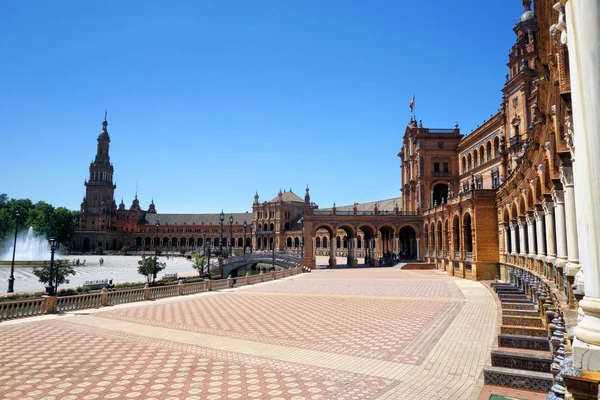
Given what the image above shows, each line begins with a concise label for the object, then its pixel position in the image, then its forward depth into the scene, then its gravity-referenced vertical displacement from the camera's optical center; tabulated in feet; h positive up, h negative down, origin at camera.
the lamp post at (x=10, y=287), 91.79 -10.61
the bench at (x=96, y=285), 99.13 -11.39
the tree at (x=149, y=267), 112.16 -7.32
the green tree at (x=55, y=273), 79.36 -6.50
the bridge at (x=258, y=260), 183.83 -9.02
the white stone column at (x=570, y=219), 38.11 +2.39
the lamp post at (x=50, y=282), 61.52 -6.75
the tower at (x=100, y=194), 430.61 +53.76
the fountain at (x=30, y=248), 300.42 -5.34
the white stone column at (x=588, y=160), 15.14 +3.25
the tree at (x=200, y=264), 149.59 -8.52
